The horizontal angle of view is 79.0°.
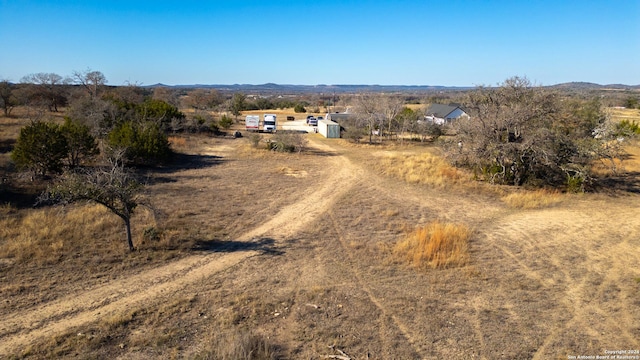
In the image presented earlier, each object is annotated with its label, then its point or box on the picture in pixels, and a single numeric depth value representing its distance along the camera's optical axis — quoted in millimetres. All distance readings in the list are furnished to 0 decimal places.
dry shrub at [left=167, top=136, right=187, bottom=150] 29616
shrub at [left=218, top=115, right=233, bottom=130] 42219
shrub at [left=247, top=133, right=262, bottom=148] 30472
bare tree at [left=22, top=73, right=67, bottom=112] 44381
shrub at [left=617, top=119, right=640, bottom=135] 33747
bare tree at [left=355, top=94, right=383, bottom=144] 35438
